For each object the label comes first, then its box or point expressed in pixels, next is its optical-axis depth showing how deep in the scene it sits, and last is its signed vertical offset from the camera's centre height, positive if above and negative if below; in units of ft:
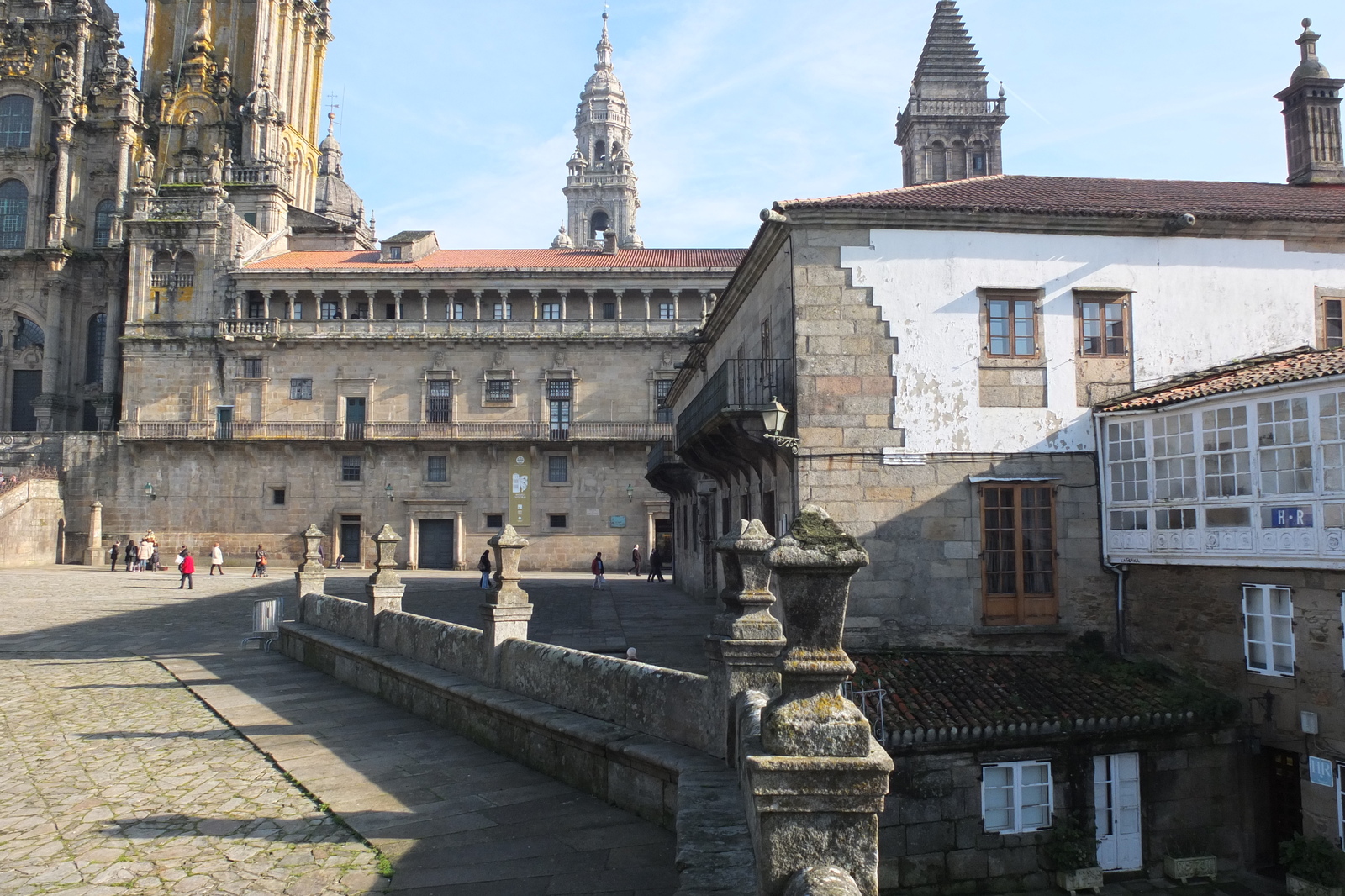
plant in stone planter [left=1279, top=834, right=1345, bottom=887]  36.04 -13.00
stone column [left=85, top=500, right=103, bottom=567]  128.47 -2.06
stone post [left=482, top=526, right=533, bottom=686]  30.89 -2.83
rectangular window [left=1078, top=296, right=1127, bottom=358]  46.93 +9.81
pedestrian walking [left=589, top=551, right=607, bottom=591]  93.45 -4.82
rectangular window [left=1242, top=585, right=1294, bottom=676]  37.99 -4.30
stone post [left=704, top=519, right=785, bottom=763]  20.07 -2.48
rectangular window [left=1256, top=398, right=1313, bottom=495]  36.68 +3.02
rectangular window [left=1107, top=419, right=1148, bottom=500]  44.21 +2.98
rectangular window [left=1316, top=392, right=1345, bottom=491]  35.17 +3.14
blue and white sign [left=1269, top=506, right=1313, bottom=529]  36.42 +0.26
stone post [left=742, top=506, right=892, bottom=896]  12.33 -3.20
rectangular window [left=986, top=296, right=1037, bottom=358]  46.65 +9.74
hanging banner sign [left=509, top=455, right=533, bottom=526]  130.00 +4.20
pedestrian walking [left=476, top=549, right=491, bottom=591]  89.66 -4.29
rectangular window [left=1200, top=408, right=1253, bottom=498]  39.04 +2.97
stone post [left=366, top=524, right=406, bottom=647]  41.78 -2.76
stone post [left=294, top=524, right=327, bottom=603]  53.52 -2.78
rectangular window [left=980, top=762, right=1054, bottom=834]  37.63 -11.02
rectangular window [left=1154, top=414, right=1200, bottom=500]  41.52 +2.96
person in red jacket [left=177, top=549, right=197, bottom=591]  90.07 -4.13
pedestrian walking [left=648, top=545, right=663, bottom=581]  107.04 -4.56
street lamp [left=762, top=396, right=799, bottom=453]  44.45 +4.75
